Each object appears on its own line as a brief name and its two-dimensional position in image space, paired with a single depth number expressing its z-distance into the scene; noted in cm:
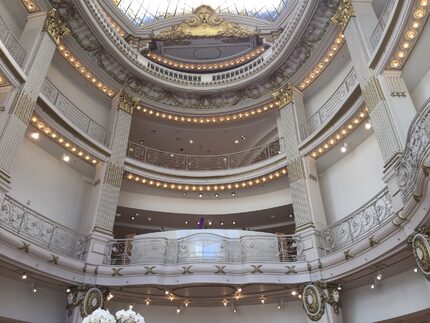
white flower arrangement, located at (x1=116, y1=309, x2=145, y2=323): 433
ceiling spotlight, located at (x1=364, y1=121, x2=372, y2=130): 1071
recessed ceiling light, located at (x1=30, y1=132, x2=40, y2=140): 1120
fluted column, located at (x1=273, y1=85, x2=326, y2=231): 1136
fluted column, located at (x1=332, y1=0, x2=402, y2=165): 828
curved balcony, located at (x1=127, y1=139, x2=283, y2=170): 1566
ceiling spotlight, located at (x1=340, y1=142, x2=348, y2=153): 1163
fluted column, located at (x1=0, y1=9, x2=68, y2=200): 903
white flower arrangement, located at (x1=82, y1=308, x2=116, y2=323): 408
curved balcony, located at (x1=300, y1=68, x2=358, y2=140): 1174
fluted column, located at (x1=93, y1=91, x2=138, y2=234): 1171
